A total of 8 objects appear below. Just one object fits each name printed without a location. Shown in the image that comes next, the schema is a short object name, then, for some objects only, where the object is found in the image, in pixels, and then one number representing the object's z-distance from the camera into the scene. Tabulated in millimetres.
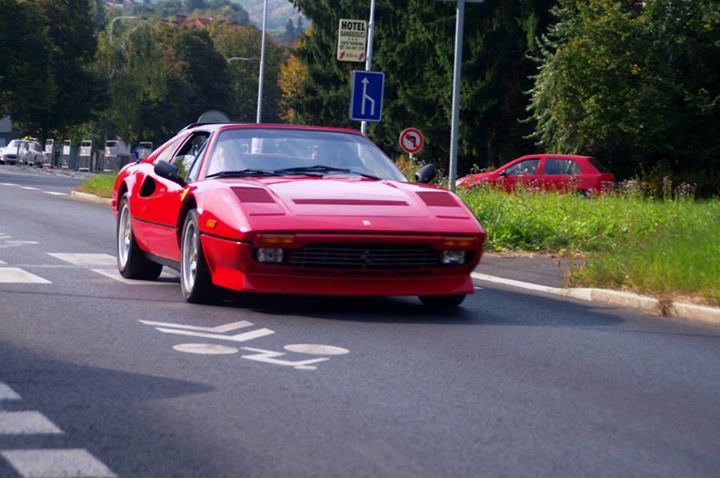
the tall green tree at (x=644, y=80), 38406
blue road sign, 25750
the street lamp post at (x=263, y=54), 56247
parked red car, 32188
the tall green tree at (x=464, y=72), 49562
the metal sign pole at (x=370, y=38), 36406
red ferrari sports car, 10078
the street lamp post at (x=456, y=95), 22359
